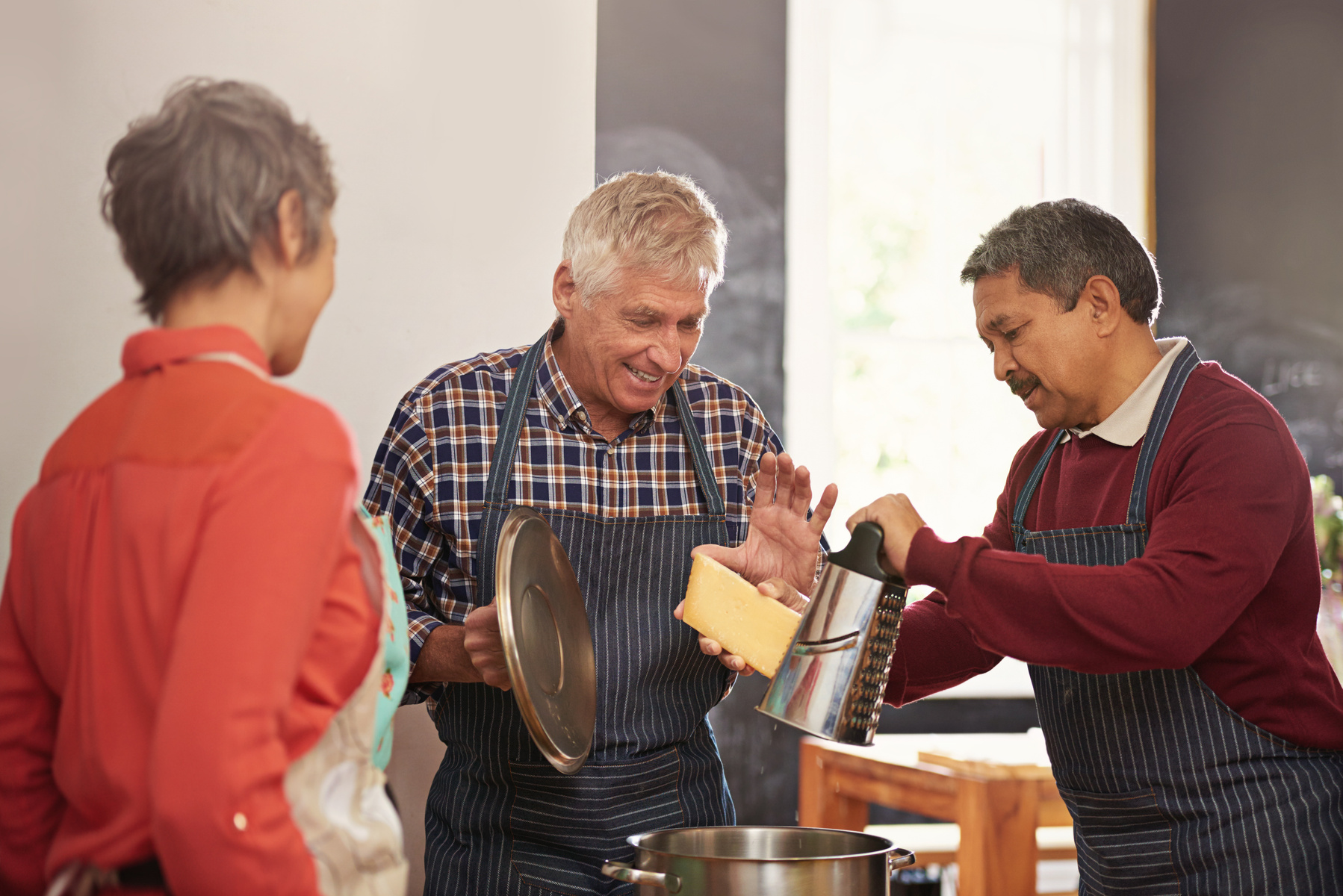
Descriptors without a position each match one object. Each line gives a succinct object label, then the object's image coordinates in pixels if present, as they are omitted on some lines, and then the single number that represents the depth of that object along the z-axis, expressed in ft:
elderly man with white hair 5.91
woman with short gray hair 2.76
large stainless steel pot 4.55
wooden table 8.52
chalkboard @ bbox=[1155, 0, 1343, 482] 12.74
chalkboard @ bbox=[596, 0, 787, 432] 10.53
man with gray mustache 4.92
